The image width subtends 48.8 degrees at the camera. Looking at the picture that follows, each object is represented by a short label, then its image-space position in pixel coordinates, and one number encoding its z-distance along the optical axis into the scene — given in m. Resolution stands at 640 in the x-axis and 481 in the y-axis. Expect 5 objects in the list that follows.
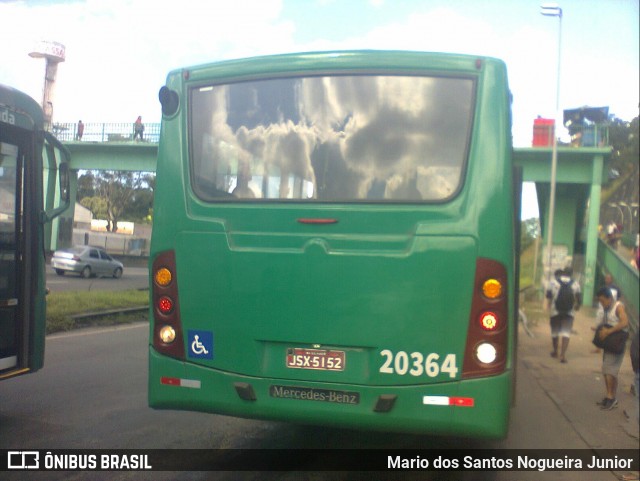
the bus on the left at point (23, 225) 6.80
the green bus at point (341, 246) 4.67
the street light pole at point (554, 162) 28.95
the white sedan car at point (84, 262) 34.59
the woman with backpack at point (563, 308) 13.79
